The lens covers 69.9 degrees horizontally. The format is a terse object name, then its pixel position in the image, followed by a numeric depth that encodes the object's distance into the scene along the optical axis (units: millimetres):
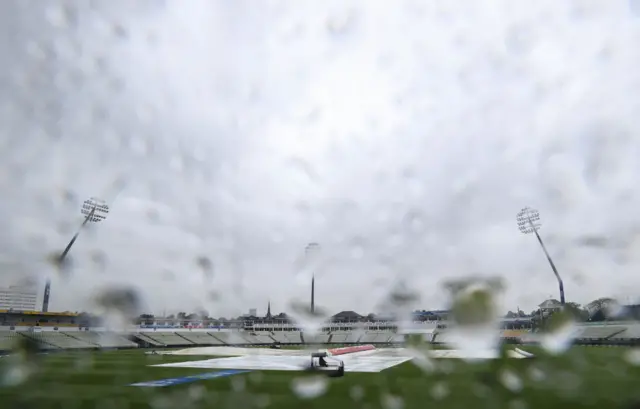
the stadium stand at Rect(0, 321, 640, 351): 56812
